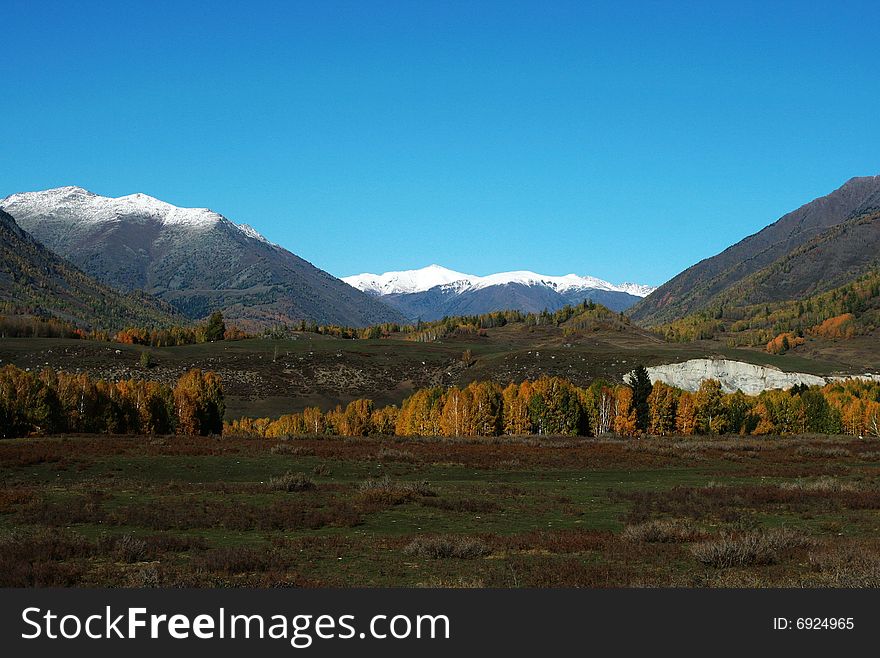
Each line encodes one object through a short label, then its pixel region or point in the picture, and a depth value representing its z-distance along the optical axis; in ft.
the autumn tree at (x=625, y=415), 411.54
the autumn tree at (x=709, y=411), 430.20
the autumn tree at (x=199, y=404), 367.45
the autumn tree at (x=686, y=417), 420.77
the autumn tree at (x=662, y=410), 418.10
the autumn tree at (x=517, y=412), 407.64
